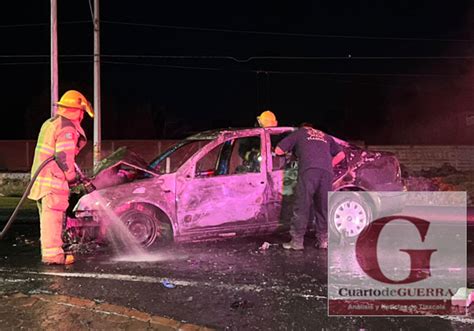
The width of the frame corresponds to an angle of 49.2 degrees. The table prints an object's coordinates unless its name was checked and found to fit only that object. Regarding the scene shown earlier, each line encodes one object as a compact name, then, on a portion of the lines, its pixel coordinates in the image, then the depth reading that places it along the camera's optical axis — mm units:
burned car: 6438
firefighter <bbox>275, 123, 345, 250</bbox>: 6625
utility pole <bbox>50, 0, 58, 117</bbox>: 13953
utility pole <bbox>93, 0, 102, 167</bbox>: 16219
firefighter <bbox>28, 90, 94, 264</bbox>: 5590
